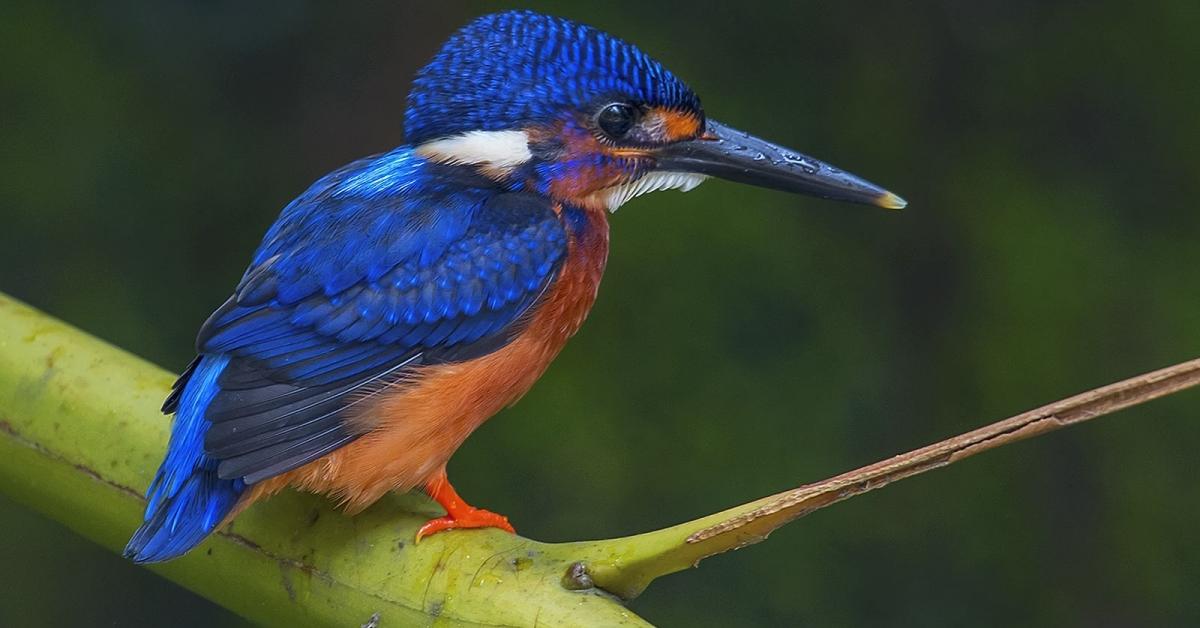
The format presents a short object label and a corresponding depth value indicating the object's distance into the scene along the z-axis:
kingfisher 2.81
